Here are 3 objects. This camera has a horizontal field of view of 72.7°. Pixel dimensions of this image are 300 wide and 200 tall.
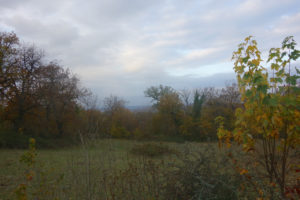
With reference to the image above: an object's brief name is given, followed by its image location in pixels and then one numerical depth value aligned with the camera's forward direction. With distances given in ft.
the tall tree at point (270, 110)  7.13
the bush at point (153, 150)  31.28
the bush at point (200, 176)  9.14
